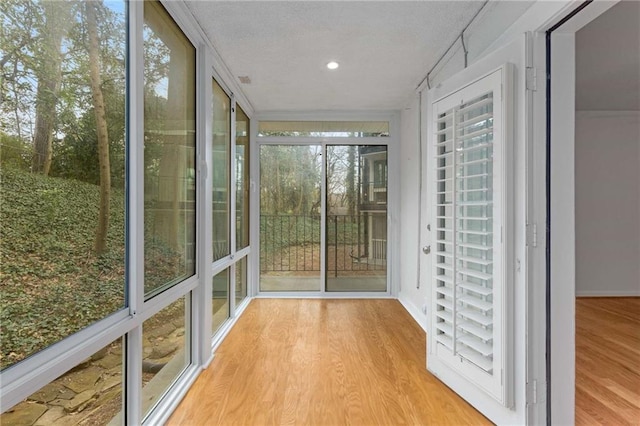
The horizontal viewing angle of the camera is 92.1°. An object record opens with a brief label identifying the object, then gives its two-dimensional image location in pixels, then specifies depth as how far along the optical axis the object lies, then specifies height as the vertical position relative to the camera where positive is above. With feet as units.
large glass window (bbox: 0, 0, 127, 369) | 3.07 +0.49
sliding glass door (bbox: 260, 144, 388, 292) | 13.79 -0.01
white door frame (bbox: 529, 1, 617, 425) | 5.06 -0.26
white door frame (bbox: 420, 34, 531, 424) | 5.16 -0.15
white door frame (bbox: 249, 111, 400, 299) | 13.55 +1.98
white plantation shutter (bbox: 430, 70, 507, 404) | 5.53 -0.48
